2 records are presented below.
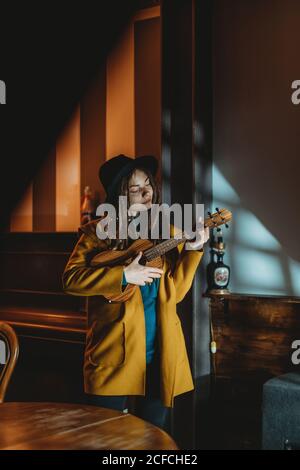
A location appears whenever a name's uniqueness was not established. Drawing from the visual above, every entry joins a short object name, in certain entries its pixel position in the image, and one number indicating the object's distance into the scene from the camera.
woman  2.55
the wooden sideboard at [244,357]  3.29
